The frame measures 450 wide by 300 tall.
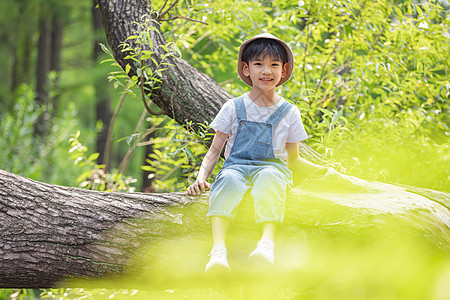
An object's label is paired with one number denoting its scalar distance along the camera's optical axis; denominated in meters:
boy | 4.69
